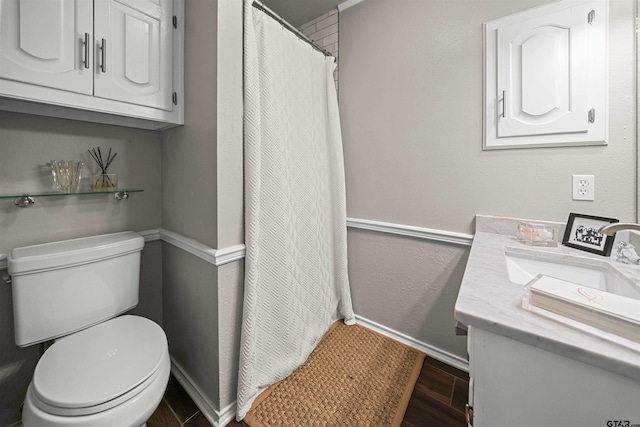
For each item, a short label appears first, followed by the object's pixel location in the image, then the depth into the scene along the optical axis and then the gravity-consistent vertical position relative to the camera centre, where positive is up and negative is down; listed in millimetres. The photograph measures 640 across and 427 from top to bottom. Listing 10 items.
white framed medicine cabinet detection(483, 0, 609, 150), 1107 +660
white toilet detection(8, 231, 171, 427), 799 -521
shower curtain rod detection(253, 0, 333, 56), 1243 +1063
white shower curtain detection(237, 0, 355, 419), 1189 +68
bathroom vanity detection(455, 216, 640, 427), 442 -301
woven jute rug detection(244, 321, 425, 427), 1198 -940
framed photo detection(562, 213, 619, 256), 998 -88
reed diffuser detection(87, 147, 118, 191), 1287 +195
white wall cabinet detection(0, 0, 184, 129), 895 +636
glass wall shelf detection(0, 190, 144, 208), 1092 +73
